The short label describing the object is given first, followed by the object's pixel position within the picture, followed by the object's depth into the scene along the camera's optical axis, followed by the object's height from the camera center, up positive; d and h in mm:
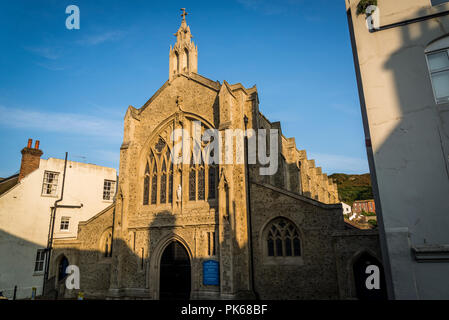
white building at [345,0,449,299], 6906 +2894
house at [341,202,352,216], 59916 +8151
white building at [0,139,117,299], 19547 +3607
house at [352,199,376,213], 63562 +9292
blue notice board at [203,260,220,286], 14555 -947
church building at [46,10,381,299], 13528 +1399
